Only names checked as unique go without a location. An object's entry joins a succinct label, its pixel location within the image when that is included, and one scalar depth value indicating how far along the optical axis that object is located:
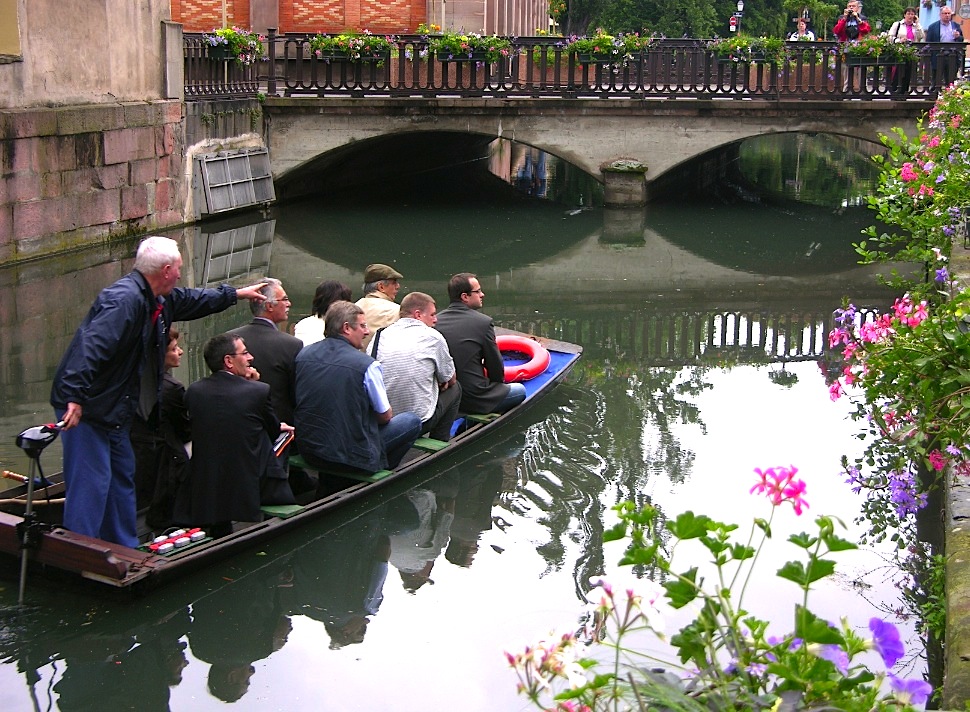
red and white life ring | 9.27
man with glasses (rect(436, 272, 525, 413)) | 8.11
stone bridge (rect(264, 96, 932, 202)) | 19.94
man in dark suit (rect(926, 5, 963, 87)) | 19.59
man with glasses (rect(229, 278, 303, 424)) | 6.89
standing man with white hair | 5.52
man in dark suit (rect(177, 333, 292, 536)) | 6.07
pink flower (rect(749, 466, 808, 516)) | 2.88
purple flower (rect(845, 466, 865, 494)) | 7.40
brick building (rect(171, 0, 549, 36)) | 24.91
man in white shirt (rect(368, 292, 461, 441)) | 7.49
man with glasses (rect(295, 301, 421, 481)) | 6.74
